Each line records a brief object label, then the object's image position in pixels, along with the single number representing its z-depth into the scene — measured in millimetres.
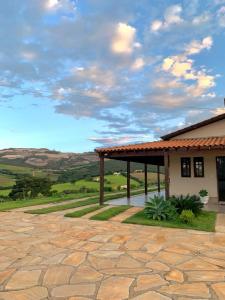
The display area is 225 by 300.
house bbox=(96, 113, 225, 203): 12281
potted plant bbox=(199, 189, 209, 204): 13115
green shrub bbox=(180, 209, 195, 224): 8875
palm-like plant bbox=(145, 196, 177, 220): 9547
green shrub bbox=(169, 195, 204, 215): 10383
